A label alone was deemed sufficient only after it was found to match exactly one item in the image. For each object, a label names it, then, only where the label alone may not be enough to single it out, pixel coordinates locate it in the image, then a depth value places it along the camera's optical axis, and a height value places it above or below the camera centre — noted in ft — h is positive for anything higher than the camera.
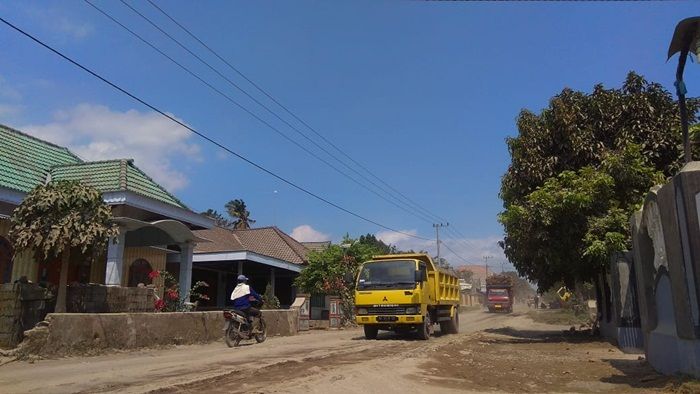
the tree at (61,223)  40.47 +6.05
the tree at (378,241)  238.37 +30.28
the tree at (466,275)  375.70 +17.84
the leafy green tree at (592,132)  57.67 +18.43
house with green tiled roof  53.31 +9.92
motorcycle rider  46.80 +0.36
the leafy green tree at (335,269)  91.86 +5.57
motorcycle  45.19 -2.15
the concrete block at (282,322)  59.88 -2.24
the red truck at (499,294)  184.34 +2.18
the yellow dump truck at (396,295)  54.19 +0.65
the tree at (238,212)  247.42 +40.97
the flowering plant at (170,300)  52.34 +0.29
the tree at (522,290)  398.50 +7.73
